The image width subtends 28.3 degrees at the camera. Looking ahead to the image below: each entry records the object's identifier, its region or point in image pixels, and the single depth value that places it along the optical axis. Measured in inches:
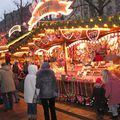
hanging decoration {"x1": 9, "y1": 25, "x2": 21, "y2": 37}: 592.9
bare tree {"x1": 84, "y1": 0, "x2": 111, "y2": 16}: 771.4
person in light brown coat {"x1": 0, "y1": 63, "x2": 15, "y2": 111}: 333.1
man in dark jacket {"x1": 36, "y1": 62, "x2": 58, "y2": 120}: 243.8
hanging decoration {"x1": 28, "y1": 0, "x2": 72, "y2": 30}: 385.7
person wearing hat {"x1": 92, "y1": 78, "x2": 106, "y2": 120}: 260.8
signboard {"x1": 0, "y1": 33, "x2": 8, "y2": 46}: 666.4
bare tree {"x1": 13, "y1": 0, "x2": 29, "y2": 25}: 1157.5
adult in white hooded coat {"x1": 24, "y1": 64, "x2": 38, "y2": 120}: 260.1
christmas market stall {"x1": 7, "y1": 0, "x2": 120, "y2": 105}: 324.8
